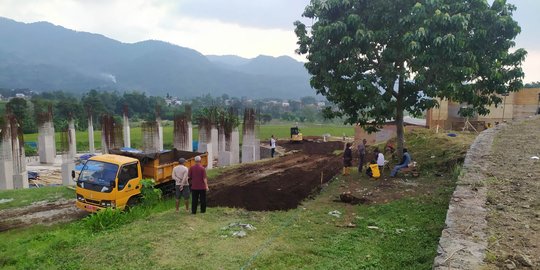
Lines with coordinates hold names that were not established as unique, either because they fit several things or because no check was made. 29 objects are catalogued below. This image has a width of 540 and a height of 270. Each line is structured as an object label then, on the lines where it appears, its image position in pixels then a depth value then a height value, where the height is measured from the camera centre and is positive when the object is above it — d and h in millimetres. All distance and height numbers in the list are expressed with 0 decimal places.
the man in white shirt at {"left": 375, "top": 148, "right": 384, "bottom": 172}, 15178 -2013
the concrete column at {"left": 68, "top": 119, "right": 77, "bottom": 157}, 25798 -2030
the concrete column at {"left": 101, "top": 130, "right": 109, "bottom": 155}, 25062 -2370
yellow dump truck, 11156 -2203
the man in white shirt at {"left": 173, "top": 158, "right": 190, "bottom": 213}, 10586 -1966
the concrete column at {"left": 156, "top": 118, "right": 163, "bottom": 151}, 27556 -2019
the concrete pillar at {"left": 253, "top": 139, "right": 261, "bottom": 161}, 27781 -2983
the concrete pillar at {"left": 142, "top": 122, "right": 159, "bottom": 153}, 26047 -1956
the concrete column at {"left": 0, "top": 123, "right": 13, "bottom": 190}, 19062 -2618
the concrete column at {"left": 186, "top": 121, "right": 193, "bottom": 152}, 25328 -2002
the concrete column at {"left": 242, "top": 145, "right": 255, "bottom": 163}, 27484 -3189
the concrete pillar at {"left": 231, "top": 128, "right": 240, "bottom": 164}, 27891 -2690
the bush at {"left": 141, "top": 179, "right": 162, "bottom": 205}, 12352 -2703
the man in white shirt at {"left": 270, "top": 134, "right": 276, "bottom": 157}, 31166 -3058
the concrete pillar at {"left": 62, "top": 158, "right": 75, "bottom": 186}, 20000 -3325
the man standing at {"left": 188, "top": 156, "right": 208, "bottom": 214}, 10133 -1858
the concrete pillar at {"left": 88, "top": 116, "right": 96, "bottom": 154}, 30109 -2102
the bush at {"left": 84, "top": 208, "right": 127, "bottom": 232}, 9812 -2879
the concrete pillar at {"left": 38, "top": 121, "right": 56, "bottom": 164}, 28412 -2775
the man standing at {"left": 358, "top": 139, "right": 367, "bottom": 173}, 17059 -1981
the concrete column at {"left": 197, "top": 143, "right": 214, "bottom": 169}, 24891 -2598
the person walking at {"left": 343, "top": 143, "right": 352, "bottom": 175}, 16734 -2105
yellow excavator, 40069 -2917
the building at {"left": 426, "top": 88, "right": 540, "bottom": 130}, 29922 -284
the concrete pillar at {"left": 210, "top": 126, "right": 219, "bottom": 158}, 26911 -2104
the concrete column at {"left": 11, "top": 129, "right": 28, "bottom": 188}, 19844 -3136
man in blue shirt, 14473 -2065
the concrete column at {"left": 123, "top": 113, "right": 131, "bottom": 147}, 29938 -1906
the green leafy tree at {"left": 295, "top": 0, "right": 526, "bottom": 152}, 11859 +1783
